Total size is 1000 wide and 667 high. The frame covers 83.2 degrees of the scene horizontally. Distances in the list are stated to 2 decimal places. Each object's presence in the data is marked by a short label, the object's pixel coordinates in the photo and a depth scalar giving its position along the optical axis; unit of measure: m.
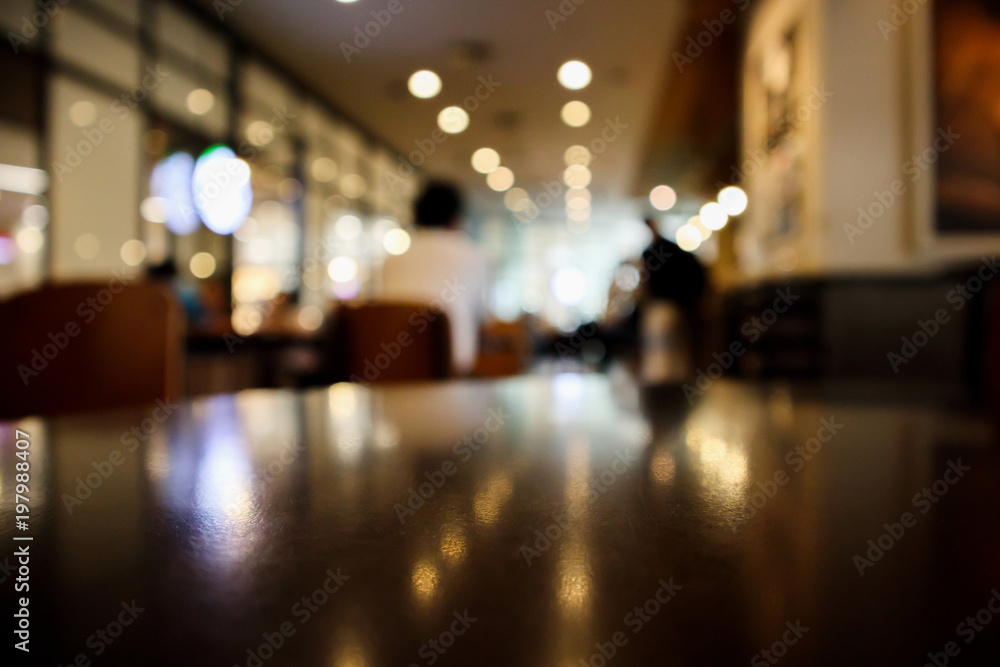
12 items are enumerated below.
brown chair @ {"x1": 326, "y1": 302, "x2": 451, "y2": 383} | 1.88
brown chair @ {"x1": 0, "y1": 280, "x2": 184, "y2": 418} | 1.10
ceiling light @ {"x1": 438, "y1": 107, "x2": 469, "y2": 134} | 6.93
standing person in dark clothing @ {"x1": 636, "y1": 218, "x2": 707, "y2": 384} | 4.35
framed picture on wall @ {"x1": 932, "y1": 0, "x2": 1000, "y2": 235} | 2.99
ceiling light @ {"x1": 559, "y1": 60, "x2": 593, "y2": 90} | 5.14
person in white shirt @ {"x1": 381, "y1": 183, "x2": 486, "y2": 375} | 2.86
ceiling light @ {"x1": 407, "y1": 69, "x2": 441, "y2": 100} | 5.08
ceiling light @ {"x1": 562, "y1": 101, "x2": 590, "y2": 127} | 7.02
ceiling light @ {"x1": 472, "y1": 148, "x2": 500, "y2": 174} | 8.89
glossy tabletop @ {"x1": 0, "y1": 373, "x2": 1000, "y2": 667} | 0.17
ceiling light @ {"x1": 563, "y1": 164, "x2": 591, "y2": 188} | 10.04
